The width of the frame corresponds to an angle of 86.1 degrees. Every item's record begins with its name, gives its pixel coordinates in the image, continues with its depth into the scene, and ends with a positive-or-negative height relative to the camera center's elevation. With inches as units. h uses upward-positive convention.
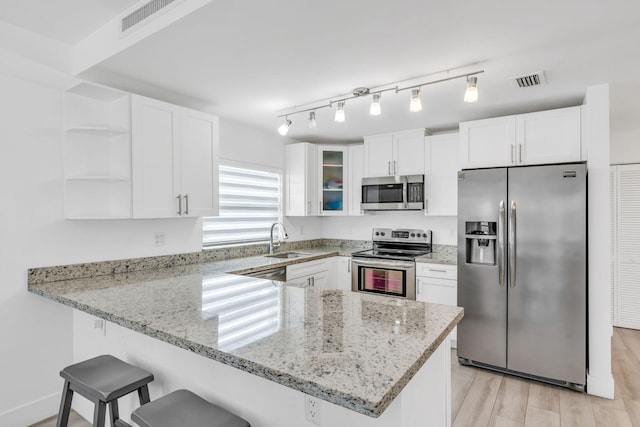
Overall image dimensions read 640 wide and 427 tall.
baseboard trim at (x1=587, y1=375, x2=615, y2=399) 102.2 -53.4
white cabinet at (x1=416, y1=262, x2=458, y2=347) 133.7 -29.6
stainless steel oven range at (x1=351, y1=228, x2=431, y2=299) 142.9 -22.9
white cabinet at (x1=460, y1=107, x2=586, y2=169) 112.6 +24.6
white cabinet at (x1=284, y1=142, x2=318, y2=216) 169.3 +15.8
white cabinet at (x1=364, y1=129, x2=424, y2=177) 154.3 +26.3
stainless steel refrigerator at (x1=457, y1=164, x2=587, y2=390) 105.1 -20.1
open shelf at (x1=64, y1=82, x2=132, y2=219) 93.5 +16.7
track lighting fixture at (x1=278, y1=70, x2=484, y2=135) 81.0 +35.1
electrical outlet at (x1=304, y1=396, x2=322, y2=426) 47.7 -28.1
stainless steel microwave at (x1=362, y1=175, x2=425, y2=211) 153.5 +7.9
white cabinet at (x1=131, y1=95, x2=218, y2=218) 99.7 +16.1
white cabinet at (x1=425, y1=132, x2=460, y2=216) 146.9 +15.8
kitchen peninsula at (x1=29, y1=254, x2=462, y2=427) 40.3 -18.7
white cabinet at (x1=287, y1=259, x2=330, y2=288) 140.4 -27.5
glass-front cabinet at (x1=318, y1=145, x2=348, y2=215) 176.6 +14.6
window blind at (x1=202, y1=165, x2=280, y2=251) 141.6 +1.2
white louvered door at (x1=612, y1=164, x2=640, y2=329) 160.6 -17.3
